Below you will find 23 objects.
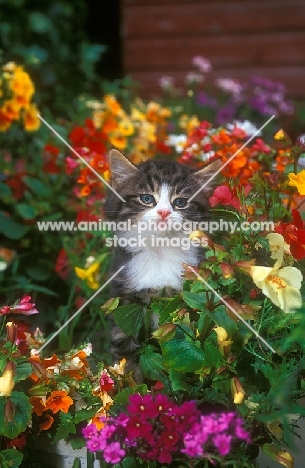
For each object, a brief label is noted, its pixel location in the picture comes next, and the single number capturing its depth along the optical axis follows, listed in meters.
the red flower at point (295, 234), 0.72
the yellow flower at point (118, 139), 1.22
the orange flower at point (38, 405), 0.77
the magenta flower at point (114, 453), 0.68
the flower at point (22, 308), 0.77
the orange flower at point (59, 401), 0.77
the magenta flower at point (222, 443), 0.66
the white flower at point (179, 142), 1.11
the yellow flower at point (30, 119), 1.24
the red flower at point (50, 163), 1.19
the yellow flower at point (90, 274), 0.98
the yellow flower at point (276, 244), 0.73
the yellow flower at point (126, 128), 1.24
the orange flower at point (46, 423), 0.78
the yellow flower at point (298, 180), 0.78
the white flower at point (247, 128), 1.05
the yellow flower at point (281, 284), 0.69
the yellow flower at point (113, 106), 1.23
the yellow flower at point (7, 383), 0.71
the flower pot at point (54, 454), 0.78
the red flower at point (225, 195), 0.75
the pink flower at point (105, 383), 0.76
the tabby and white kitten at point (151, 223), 0.82
